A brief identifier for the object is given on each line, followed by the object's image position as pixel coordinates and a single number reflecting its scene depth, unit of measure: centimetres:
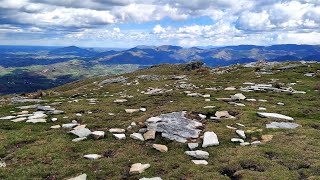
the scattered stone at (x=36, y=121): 1953
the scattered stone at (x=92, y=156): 1386
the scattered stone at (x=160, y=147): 1486
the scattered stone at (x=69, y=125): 1842
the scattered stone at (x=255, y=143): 1535
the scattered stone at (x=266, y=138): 1584
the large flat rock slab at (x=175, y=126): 1642
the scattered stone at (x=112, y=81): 6508
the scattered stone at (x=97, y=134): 1652
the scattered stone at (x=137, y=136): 1627
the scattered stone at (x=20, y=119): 1988
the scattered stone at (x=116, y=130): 1755
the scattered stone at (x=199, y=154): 1393
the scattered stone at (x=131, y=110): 2270
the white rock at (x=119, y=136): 1652
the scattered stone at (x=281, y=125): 1790
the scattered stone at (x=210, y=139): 1530
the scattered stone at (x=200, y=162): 1320
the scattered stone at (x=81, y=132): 1681
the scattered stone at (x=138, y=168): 1246
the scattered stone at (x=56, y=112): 2217
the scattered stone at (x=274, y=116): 1996
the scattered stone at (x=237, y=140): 1582
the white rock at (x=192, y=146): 1494
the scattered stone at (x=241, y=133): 1643
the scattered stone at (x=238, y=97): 2655
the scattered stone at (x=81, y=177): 1181
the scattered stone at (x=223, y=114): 2024
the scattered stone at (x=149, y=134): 1629
